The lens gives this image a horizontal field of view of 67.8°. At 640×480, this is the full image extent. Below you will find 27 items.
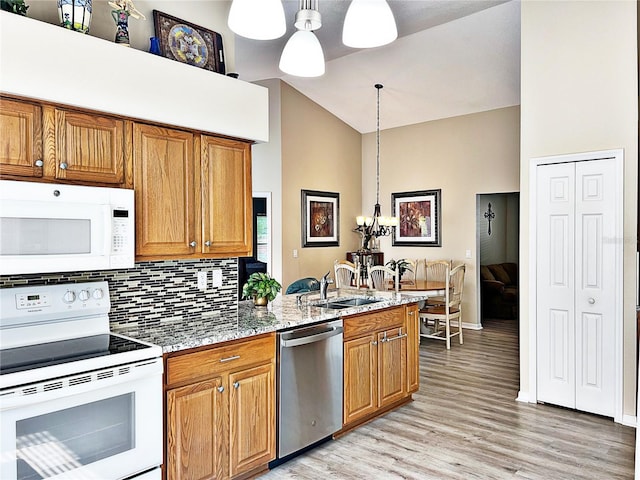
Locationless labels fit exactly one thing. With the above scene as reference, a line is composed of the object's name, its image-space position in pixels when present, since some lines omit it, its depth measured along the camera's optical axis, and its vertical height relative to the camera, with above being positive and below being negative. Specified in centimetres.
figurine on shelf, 257 +121
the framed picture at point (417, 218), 773 +28
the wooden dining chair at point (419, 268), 780 -54
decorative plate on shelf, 287 +122
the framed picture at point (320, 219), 760 +28
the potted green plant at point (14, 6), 212 +104
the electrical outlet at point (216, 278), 322 -29
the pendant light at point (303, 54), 304 +117
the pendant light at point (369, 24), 262 +118
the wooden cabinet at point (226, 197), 289 +24
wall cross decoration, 866 +36
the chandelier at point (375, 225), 778 +16
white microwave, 200 +4
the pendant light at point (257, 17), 248 +116
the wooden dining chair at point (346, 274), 663 -58
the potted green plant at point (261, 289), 339 -38
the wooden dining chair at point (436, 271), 727 -58
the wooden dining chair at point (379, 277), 628 -57
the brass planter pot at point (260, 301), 341 -47
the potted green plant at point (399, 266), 612 -41
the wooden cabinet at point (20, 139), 206 +43
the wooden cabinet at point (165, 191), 255 +25
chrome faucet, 372 -41
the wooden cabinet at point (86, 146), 223 +44
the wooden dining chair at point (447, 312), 613 -102
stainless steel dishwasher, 290 -96
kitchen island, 238 -83
